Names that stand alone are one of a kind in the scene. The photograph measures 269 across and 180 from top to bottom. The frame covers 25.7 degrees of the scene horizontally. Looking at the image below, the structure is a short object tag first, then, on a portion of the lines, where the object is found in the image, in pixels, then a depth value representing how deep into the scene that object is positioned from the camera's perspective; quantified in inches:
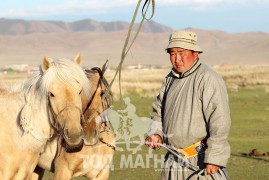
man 195.8
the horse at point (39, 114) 213.2
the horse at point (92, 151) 268.1
